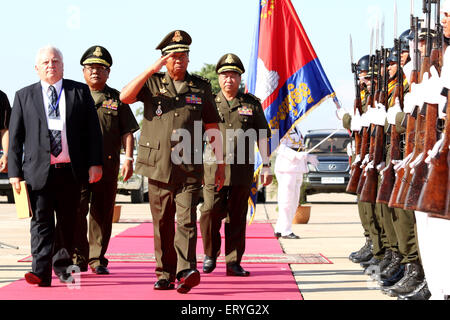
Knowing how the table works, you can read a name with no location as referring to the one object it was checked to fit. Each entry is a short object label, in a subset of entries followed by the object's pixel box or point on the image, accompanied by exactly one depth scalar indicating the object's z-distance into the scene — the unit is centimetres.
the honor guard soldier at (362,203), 1645
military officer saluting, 1282
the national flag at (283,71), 1992
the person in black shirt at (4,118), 1464
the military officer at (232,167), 1582
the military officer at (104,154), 1543
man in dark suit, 1320
